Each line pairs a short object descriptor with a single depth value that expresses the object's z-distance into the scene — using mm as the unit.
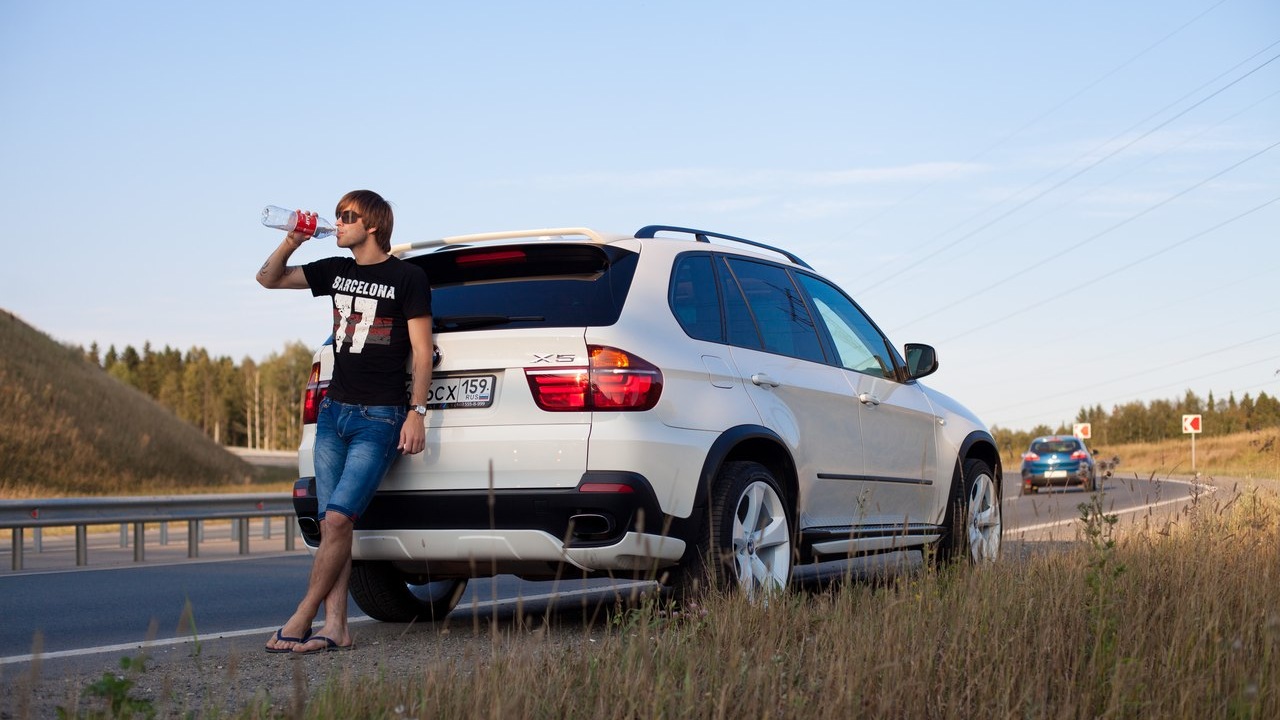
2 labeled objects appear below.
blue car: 33219
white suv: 5520
